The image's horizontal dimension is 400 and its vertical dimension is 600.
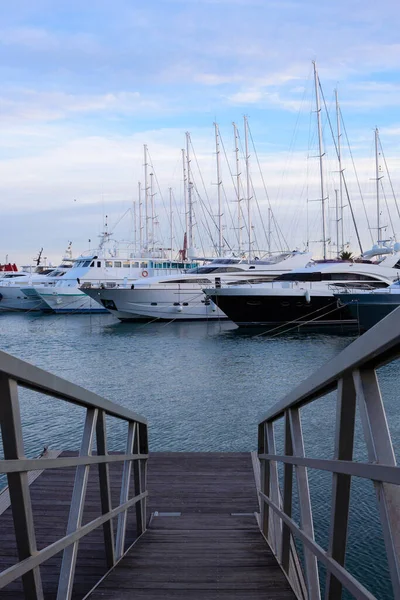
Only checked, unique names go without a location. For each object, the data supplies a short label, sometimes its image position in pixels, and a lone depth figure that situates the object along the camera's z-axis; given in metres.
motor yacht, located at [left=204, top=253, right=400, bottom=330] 32.06
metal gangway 1.61
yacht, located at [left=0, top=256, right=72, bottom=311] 54.06
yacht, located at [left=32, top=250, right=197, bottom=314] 48.03
